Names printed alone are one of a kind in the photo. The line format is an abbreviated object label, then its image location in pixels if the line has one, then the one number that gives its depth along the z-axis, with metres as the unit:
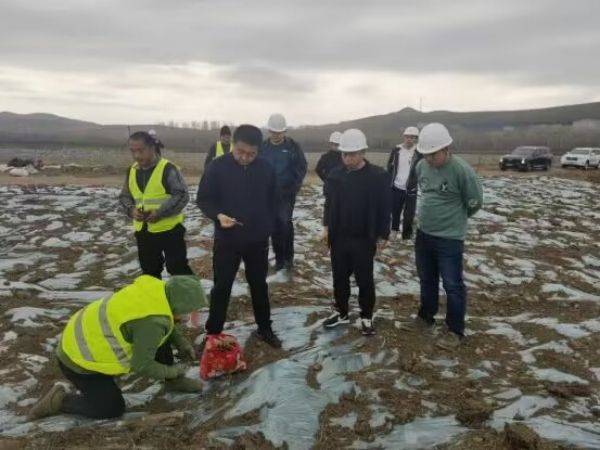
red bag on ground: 3.93
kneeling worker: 3.12
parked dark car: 28.47
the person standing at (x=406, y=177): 7.83
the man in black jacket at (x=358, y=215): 4.42
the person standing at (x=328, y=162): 6.98
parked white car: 29.89
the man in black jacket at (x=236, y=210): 4.13
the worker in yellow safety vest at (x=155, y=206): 4.60
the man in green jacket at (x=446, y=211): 4.36
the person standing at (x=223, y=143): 7.77
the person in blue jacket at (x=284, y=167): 5.93
